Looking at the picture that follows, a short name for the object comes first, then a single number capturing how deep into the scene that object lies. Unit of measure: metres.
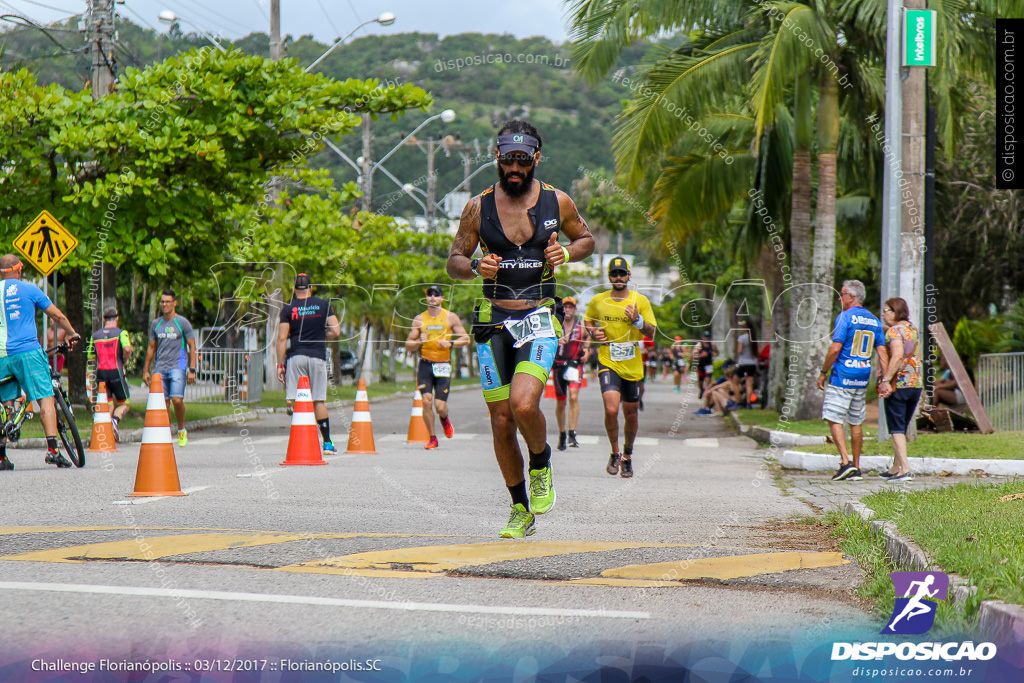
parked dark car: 63.34
